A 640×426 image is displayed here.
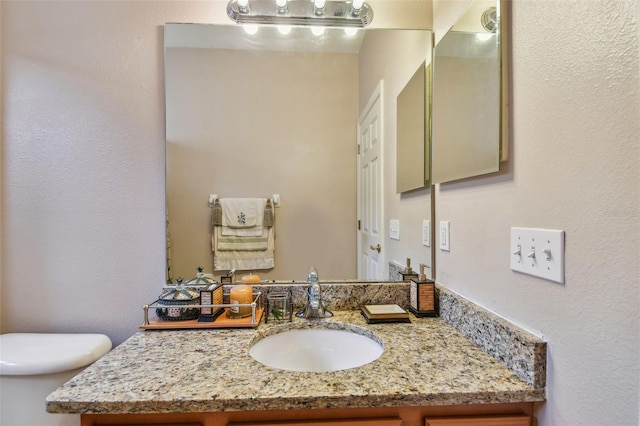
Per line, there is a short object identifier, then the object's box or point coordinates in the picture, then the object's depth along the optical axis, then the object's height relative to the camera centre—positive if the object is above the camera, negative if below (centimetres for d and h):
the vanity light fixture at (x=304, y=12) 119 +77
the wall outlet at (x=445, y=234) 110 -8
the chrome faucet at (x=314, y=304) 114 -34
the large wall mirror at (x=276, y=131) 124 +34
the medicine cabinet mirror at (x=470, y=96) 80 +35
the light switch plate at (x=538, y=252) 62 -9
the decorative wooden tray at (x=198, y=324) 104 -38
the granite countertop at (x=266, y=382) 64 -38
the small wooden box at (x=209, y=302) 108 -32
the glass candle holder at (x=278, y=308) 113 -35
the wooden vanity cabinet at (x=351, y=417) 69 -46
